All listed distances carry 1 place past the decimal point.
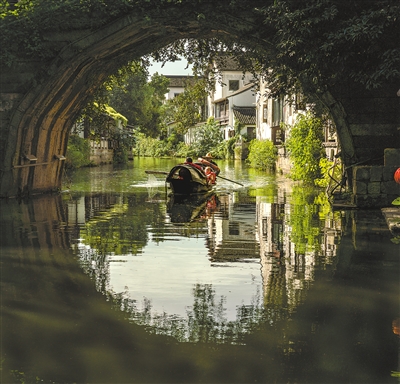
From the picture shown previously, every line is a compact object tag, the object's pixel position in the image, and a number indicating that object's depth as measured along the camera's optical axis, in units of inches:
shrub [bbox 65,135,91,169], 1679.4
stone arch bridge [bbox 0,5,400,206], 652.1
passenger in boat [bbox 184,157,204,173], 924.6
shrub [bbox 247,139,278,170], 1674.5
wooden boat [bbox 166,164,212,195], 887.7
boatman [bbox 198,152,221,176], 1025.7
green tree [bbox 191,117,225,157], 2785.4
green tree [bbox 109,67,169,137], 2935.5
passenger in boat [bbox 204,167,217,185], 955.0
